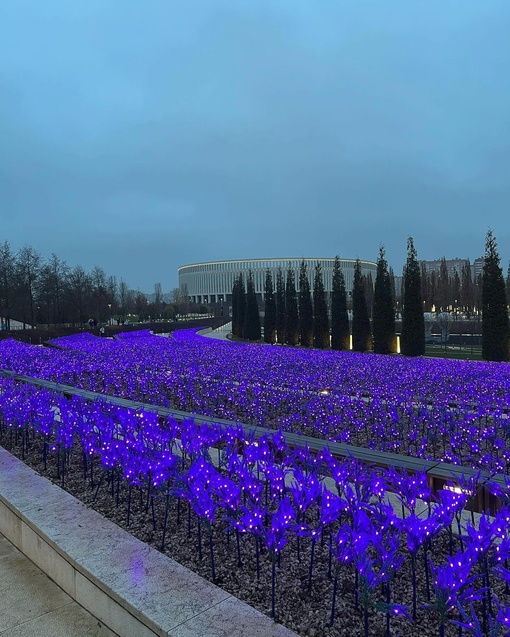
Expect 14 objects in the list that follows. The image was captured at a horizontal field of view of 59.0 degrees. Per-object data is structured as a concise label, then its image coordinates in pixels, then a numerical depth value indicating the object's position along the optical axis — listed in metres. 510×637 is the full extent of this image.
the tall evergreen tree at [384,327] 26.47
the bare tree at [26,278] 45.84
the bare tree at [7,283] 43.09
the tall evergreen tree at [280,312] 38.53
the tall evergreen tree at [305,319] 34.44
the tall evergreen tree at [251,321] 42.78
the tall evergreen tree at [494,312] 21.66
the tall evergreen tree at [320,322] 32.53
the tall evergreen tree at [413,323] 24.98
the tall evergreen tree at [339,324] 30.61
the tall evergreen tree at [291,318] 36.38
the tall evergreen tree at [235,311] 48.24
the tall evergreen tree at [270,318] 39.81
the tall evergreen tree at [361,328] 28.75
